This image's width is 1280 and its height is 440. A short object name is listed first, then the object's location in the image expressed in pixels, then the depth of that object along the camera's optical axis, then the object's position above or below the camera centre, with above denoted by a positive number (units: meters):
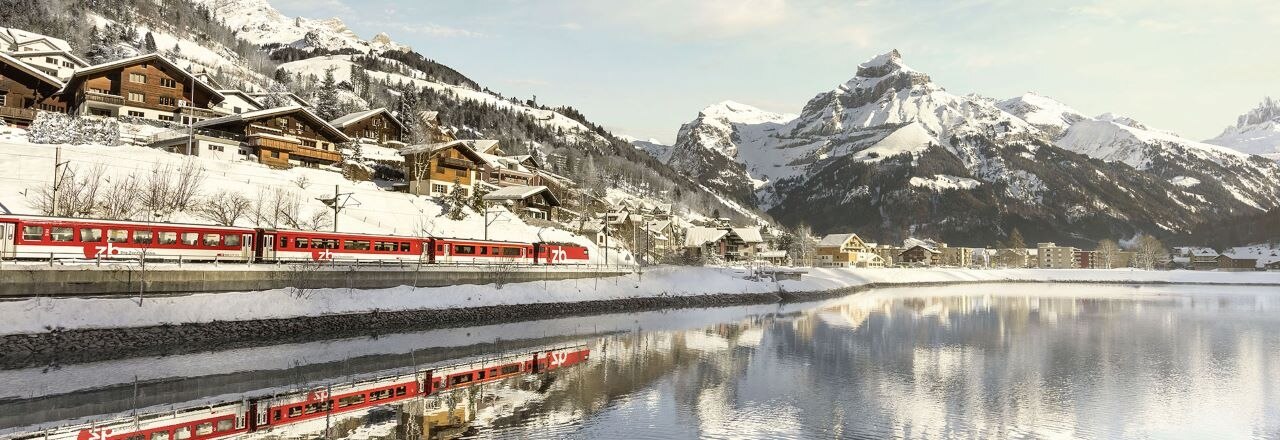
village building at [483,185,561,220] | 80.12 +5.07
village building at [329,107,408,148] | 94.47 +15.41
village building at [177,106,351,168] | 68.75 +10.13
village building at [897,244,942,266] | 174.75 -0.96
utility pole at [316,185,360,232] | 58.75 +3.32
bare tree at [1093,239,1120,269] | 187.23 +0.11
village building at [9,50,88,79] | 86.75 +21.21
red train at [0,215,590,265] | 33.50 -0.10
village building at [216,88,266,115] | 87.94 +17.20
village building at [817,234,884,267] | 154.62 -0.26
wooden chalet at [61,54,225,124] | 75.44 +15.77
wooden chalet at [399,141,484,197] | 78.75 +8.43
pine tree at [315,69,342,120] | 113.25 +22.64
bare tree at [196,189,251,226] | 50.41 +2.34
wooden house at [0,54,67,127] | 66.94 +14.26
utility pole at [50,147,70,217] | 43.18 +3.32
